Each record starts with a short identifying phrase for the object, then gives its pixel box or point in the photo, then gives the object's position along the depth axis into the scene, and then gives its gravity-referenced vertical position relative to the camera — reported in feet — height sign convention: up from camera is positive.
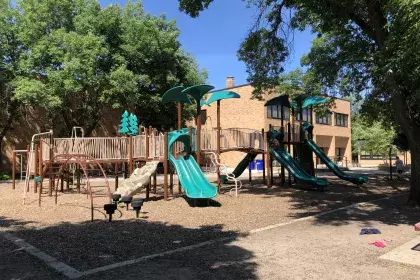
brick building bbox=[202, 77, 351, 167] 128.16 +14.17
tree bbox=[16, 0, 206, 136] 77.66 +21.26
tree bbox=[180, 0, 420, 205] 25.67 +11.70
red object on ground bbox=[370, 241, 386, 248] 23.44 -4.88
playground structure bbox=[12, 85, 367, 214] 45.91 +1.71
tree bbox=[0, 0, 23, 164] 81.56 +22.86
